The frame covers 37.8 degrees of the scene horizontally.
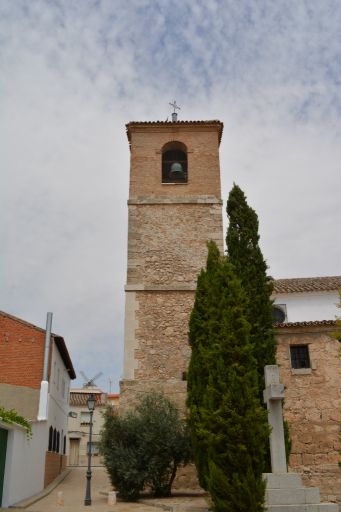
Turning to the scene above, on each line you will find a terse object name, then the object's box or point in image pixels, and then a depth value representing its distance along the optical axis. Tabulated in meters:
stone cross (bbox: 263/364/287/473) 9.96
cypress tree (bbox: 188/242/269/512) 9.17
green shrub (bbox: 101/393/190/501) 13.47
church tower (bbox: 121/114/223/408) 16.09
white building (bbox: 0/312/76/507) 15.03
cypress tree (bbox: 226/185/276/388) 12.90
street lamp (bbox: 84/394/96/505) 13.51
